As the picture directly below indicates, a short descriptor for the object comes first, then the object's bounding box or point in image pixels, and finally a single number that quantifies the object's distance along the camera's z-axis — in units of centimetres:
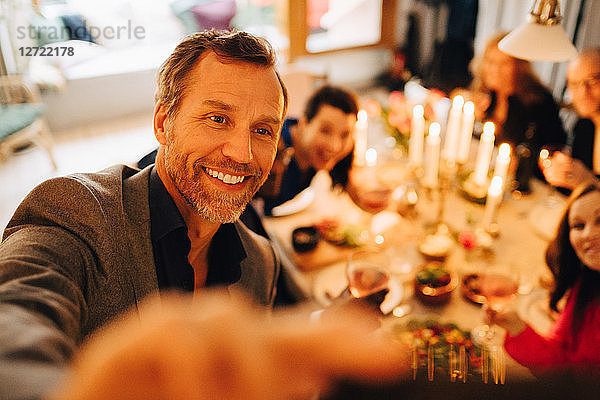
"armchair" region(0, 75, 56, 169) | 341
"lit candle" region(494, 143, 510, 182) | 156
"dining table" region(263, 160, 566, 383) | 133
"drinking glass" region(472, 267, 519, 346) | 122
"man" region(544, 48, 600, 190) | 159
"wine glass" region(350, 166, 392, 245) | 168
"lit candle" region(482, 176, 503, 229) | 152
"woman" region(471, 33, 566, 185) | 246
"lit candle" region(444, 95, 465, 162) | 188
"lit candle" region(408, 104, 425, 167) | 185
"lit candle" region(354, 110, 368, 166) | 193
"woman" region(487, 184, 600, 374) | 115
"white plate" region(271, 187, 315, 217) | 179
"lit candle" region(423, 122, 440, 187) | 172
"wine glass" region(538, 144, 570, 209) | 175
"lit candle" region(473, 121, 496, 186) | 167
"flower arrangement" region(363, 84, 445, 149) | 213
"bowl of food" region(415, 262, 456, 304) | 132
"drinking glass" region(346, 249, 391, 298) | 118
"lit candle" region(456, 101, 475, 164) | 179
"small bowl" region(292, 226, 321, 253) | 152
